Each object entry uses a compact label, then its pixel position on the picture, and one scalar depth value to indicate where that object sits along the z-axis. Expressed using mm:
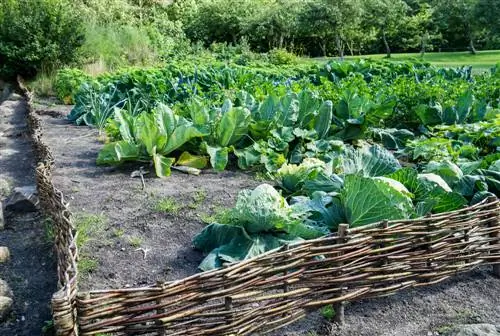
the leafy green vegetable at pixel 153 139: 5336
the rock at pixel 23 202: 4957
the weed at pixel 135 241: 3795
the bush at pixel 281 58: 19391
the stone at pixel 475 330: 2727
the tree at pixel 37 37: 14406
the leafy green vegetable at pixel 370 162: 4129
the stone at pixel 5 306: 3055
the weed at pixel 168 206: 4336
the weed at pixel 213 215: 4152
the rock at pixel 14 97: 13216
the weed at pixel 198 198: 4461
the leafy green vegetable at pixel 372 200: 3352
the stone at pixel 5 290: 3212
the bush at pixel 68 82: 11286
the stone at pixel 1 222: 4562
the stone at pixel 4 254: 3904
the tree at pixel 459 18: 30411
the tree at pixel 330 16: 24781
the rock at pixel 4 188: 5627
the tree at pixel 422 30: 31453
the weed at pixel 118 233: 3958
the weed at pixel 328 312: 3021
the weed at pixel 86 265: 3445
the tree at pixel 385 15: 28266
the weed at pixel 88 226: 3875
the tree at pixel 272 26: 25312
